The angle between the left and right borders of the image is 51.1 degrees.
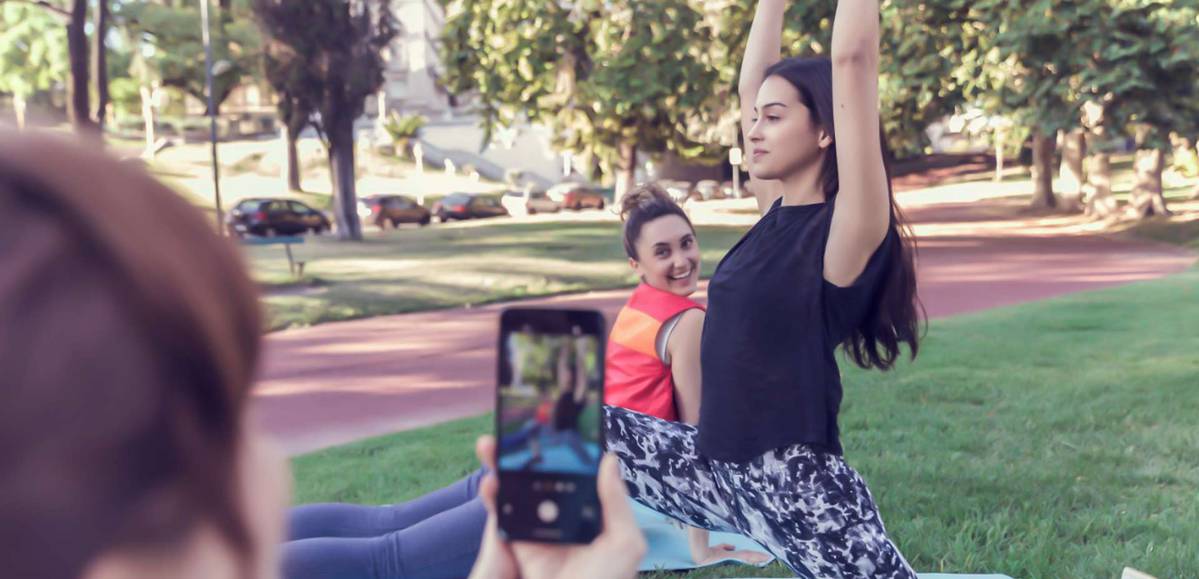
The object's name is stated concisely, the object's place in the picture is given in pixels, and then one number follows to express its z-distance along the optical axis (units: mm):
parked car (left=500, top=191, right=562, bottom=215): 42156
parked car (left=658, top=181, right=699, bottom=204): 45062
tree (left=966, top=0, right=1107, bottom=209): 18656
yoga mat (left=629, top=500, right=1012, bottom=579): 4656
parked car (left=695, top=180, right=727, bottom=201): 49250
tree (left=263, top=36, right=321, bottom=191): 25000
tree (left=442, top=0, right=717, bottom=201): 23438
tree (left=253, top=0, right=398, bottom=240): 24734
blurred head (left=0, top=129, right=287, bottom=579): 745
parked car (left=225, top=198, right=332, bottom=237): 32500
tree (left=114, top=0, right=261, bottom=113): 40125
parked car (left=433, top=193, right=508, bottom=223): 39781
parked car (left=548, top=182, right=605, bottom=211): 44000
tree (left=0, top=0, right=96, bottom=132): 14042
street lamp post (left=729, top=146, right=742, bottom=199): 36975
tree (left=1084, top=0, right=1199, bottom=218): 18328
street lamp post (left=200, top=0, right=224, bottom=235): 19059
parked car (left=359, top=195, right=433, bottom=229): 36969
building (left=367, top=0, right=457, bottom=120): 63625
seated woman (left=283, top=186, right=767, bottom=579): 3326
